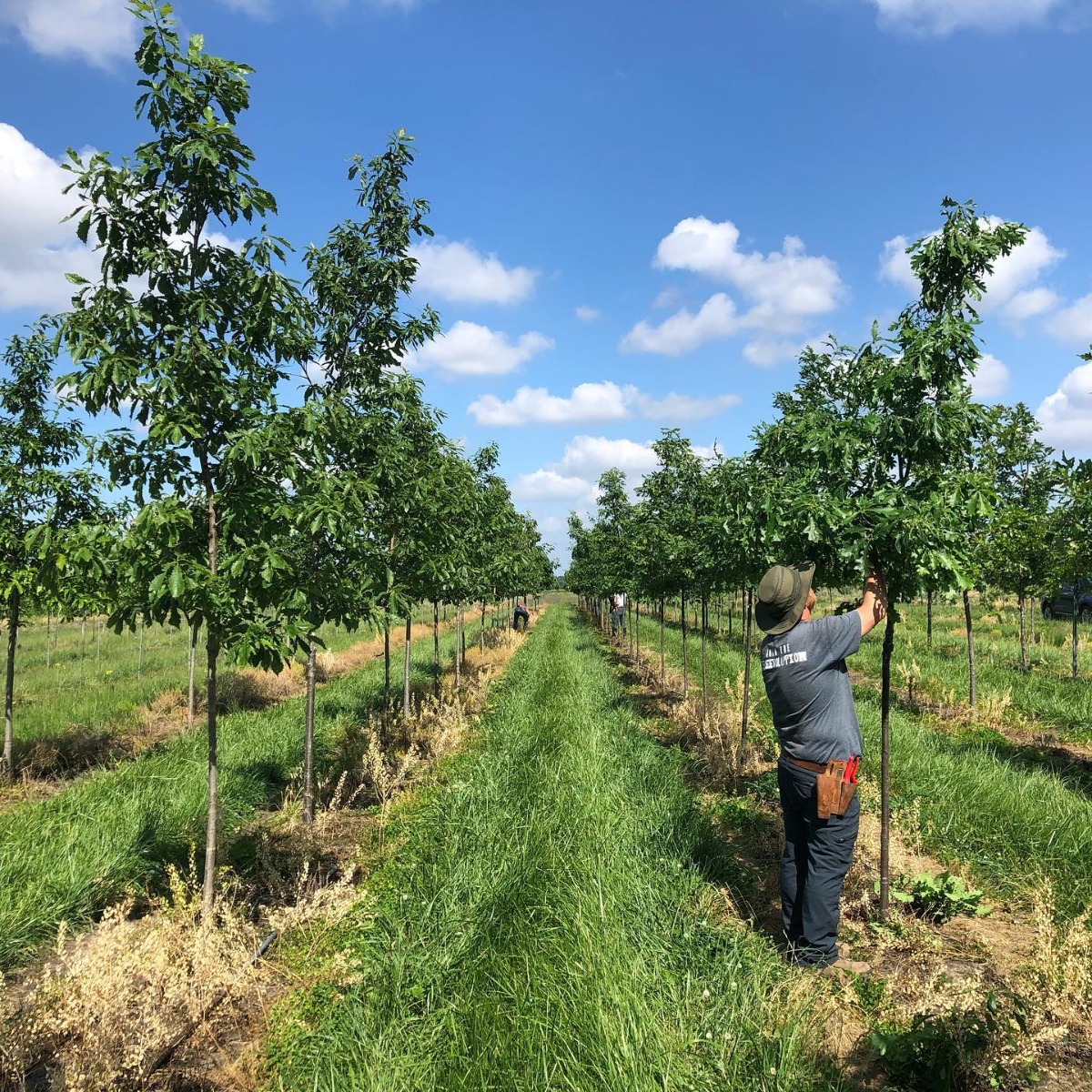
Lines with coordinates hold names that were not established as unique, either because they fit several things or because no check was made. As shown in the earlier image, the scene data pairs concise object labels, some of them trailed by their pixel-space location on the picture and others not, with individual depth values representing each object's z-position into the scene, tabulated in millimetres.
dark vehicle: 24753
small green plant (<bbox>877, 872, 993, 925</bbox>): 4602
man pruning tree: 3980
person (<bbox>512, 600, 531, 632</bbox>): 30858
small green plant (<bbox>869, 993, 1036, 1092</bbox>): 2920
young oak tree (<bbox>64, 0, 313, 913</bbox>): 4035
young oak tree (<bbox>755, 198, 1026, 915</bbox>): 4426
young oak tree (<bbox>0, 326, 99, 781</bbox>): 7688
